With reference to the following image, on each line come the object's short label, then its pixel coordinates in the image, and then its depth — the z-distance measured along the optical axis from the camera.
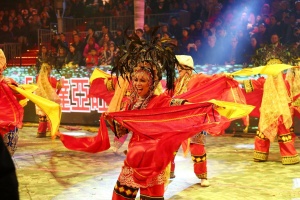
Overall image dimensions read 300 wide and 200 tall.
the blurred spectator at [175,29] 11.08
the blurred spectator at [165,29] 10.73
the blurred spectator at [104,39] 11.65
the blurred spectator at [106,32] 11.70
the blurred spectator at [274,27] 9.81
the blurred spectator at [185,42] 10.73
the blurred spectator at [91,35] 12.02
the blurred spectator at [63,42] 12.19
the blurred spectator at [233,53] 9.93
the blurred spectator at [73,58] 11.67
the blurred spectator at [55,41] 12.56
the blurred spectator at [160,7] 12.39
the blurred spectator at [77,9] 14.31
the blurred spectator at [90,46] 11.83
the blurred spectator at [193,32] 10.83
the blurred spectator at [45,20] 14.88
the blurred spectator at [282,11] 9.98
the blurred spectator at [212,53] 10.15
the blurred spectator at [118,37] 11.61
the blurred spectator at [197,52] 10.35
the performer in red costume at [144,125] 3.34
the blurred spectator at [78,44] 11.99
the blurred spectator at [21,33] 14.70
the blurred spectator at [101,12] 13.80
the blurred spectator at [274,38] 9.38
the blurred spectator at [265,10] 10.34
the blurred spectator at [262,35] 9.85
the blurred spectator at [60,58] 11.23
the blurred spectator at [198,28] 10.81
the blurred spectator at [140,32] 10.42
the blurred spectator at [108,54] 11.35
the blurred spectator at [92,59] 11.55
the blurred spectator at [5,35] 15.08
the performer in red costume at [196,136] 5.69
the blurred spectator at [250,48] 9.78
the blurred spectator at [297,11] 9.94
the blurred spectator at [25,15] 15.20
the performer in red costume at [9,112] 5.05
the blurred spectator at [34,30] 14.80
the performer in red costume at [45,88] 9.95
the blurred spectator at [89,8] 14.18
